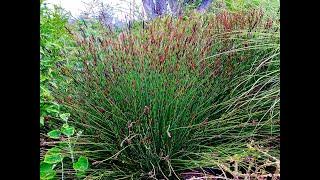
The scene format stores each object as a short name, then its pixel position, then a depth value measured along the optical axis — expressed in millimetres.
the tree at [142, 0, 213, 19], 2860
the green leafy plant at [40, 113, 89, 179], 1559
